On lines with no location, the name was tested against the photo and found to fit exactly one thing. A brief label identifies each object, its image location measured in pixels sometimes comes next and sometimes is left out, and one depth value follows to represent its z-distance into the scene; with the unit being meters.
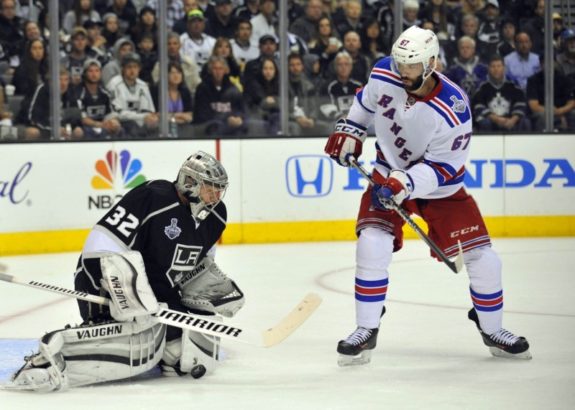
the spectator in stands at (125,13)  17.03
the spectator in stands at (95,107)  16.58
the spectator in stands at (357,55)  18.14
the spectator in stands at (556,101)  18.37
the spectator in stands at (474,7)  18.58
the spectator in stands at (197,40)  17.28
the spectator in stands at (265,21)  17.62
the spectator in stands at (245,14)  17.64
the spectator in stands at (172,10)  17.02
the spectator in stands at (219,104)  17.36
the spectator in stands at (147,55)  17.06
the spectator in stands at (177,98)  17.14
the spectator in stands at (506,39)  18.48
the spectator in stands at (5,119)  15.96
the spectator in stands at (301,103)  17.73
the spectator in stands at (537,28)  18.41
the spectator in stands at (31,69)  16.20
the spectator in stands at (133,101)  16.84
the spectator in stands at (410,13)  18.06
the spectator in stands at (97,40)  16.77
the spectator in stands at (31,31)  16.19
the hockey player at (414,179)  9.27
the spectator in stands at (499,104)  18.36
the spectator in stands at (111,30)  16.92
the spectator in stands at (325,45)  18.03
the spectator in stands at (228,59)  17.52
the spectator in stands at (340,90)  18.05
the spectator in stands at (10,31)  16.11
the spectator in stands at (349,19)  18.25
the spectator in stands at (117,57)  16.86
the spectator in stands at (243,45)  17.66
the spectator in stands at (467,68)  18.44
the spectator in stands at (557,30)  18.41
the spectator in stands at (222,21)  17.55
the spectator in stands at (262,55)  17.64
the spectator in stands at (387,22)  18.05
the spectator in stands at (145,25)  17.03
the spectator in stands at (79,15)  16.52
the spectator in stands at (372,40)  18.17
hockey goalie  8.26
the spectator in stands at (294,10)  17.75
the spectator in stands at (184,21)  17.17
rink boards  15.92
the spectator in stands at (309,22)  17.87
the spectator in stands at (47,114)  16.12
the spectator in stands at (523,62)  18.47
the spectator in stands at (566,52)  18.50
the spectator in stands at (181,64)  17.09
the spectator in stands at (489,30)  18.52
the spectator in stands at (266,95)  17.66
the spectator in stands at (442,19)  18.48
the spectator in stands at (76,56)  16.55
